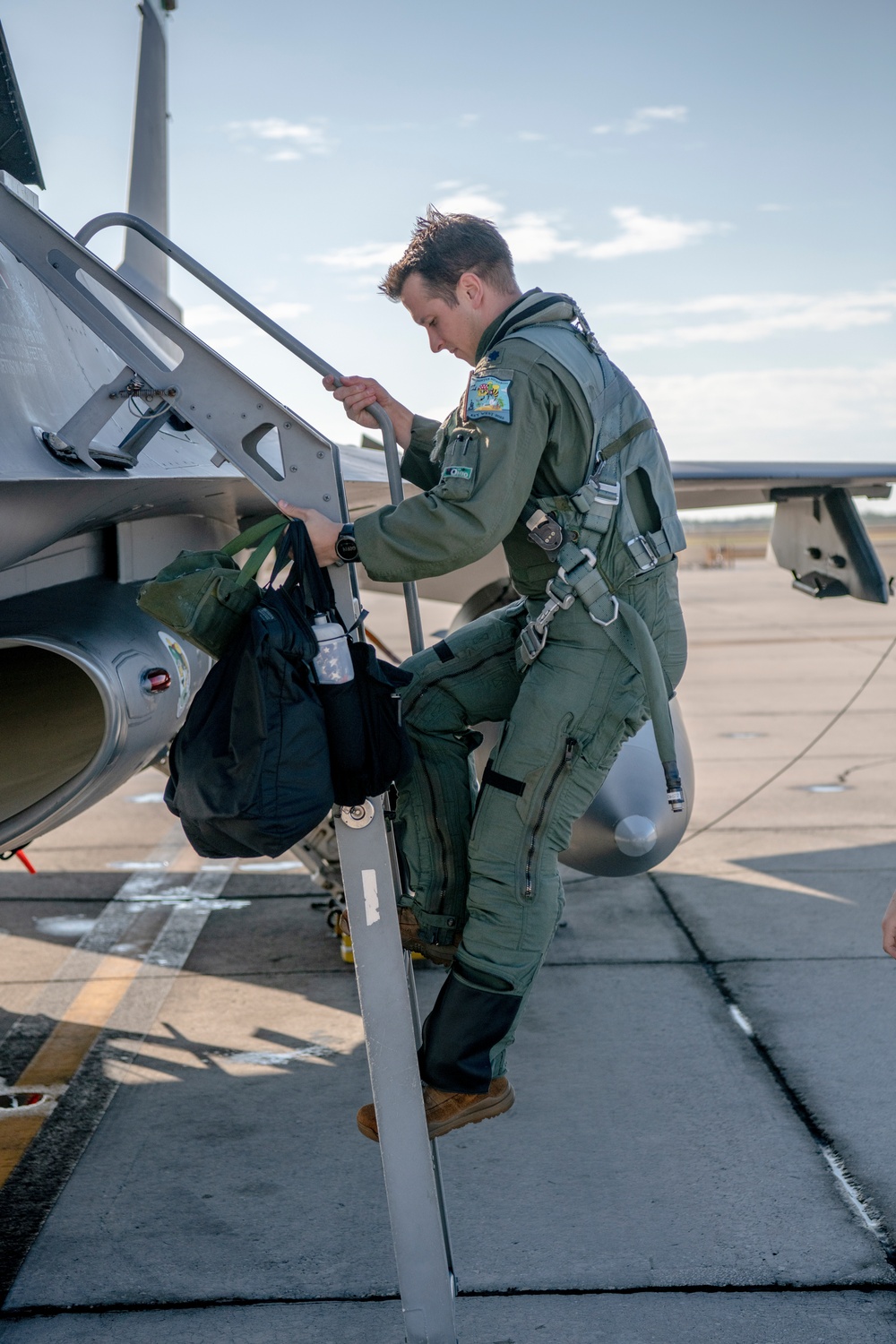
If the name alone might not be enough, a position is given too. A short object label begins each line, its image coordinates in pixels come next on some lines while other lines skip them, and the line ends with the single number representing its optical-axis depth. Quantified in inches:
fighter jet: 102.0
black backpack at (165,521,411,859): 90.1
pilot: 99.4
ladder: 99.5
